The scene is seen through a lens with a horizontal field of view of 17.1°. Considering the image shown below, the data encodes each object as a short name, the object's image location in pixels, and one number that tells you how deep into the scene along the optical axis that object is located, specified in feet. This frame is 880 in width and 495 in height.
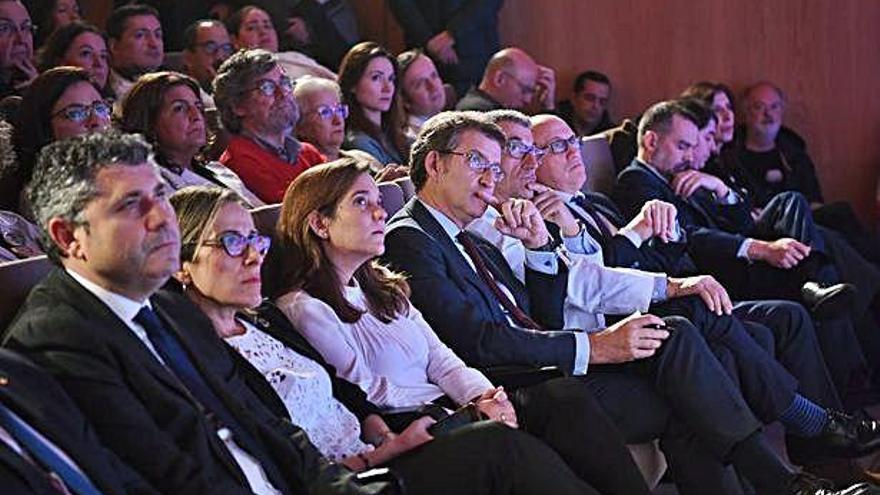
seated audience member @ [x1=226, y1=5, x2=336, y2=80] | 31.35
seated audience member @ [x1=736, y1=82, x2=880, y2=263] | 32.71
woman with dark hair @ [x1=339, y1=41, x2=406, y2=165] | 27.31
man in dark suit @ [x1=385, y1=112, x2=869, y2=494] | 18.50
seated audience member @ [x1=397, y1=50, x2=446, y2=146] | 29.42
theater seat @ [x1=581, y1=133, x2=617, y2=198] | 26.63
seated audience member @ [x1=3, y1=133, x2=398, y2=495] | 12.40
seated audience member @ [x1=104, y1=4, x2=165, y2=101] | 28.21
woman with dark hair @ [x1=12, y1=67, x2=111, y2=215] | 20.14
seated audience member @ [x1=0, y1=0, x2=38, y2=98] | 26.25
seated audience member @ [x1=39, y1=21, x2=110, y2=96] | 25.59
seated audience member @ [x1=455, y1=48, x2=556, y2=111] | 31.71
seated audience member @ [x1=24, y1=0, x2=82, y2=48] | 29.80
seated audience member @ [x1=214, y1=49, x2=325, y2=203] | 22.89
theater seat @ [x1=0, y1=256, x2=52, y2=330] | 13.96
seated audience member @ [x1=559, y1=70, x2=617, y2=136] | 34.37
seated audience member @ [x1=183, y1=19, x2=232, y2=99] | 29.24
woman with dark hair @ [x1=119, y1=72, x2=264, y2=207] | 21.19
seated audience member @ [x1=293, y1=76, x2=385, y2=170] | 25.26
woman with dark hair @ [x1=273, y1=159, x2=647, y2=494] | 16.54
